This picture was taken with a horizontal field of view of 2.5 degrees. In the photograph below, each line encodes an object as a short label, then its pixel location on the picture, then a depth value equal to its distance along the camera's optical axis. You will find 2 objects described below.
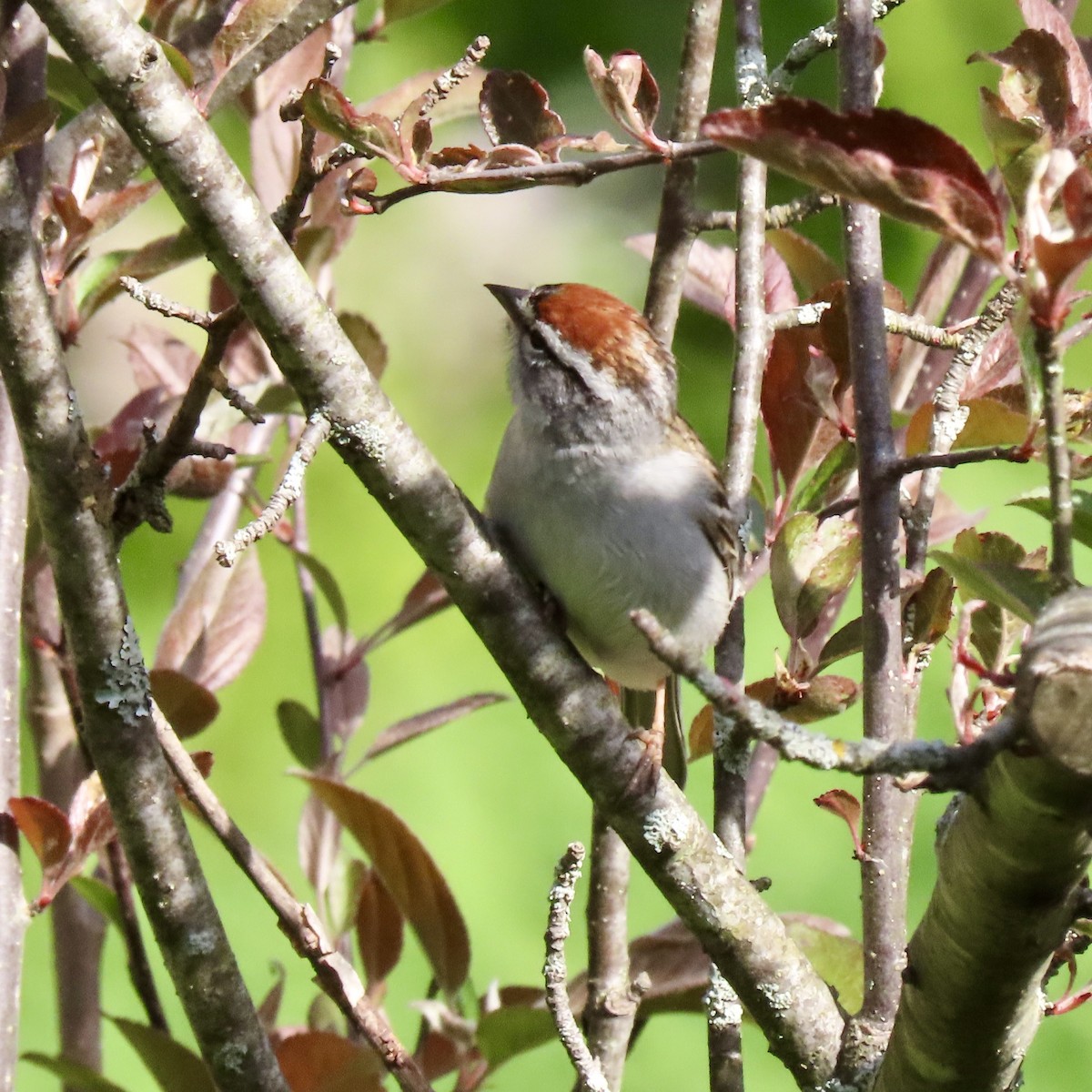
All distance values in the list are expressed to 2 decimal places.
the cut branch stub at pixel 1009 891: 3.17
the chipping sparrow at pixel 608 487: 3.74
